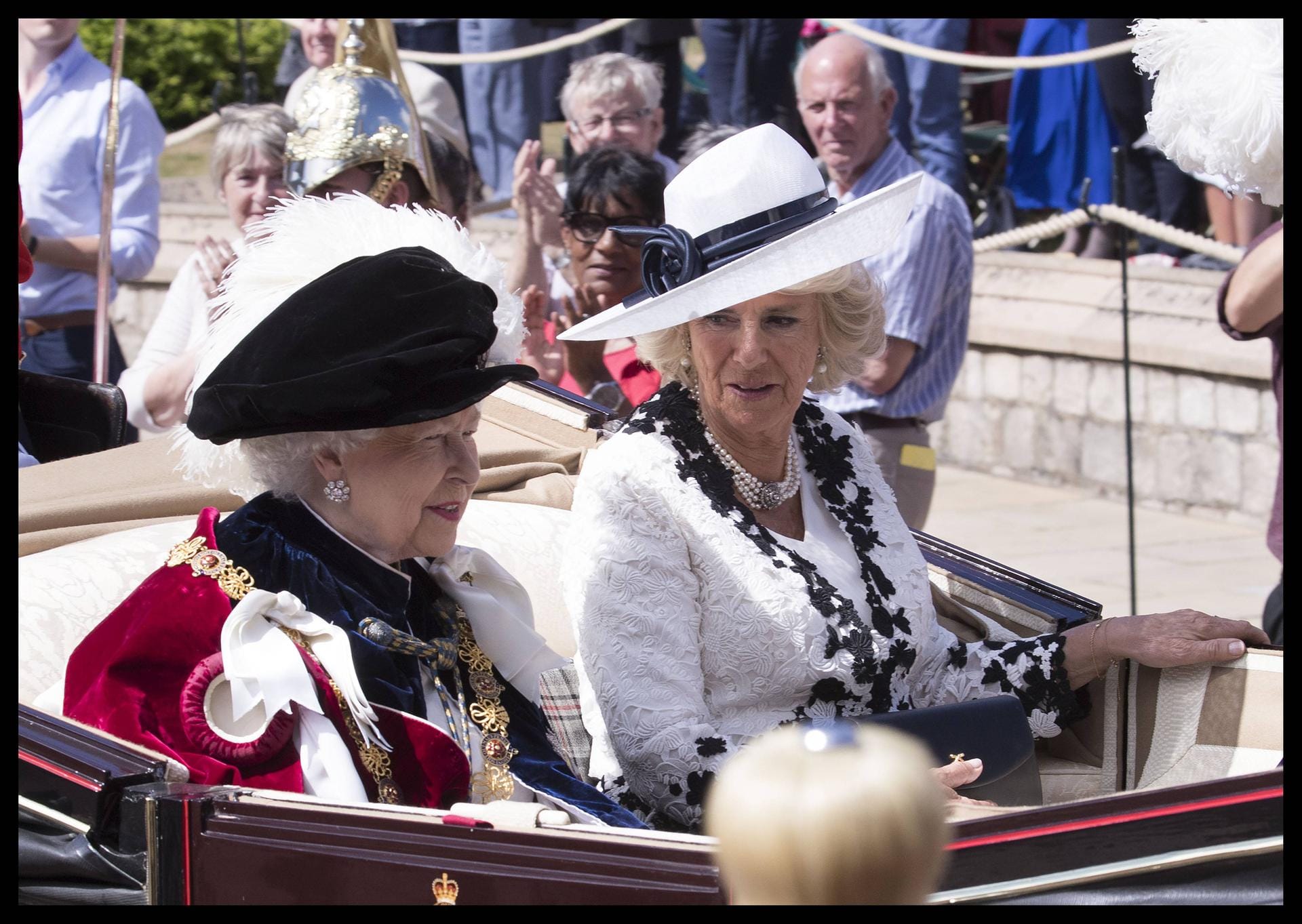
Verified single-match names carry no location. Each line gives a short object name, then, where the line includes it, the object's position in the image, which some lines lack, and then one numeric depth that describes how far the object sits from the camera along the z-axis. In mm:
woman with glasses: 8000
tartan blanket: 5039
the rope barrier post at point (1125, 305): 9992
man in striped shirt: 8391
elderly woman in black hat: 4035
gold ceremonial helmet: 7836
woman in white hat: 4707
